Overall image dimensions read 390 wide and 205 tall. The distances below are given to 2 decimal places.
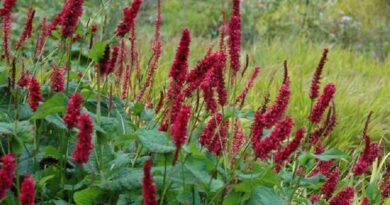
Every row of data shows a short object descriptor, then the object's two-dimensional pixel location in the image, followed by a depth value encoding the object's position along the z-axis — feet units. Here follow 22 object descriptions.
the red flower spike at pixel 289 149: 5.64
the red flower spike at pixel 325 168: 8.74
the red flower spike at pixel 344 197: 7.17
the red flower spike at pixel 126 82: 9.43
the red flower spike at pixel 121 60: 9.42
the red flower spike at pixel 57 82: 7.23
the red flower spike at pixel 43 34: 8.47
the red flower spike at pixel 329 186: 7.91
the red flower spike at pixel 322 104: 6.43
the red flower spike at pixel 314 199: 8.48
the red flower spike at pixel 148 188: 4.70
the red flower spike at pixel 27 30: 7.66
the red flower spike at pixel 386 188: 8.70
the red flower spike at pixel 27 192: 4.44
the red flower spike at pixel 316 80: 6.86
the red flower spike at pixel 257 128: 6.03
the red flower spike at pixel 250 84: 8.73
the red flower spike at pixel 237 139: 7.85
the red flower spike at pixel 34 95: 5.83
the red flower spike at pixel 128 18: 6.37
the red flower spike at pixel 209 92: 6.86
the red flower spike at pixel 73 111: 5.46
